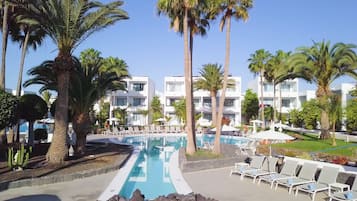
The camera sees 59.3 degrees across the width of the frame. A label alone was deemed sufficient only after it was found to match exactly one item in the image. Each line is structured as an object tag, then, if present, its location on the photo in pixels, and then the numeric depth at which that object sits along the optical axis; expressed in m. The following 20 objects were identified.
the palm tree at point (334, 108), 19.56
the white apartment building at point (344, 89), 49.28
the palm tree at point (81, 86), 16.08
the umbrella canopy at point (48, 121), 31.54
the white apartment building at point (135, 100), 56.22
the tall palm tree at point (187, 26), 15.96
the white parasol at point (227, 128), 28.09
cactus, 11.37
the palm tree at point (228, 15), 16.44
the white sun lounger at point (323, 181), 9.27
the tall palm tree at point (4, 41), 17.67
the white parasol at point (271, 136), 13.20
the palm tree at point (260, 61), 44.03
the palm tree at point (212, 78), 44.34
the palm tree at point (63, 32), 12.86
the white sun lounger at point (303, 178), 9.98
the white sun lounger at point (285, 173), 10.77
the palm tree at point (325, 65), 23.61
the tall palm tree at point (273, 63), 42.71
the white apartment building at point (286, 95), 61.19
